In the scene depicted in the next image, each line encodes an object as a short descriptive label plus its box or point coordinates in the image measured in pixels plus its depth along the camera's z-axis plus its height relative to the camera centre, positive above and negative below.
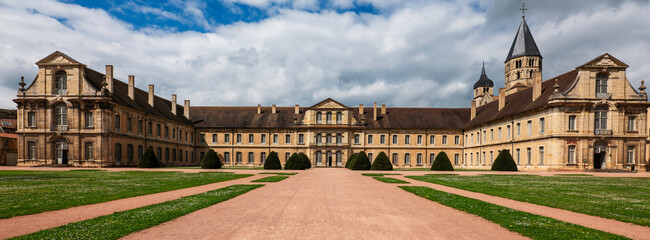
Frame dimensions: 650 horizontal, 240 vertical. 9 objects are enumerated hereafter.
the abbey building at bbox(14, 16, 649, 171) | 34.41 +0.06
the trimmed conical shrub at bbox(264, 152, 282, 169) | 35.00 -3.03
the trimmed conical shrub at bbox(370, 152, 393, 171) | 35.53 -3.09
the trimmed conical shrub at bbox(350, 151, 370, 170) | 36.91 -3.16
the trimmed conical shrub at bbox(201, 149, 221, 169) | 35.78 -3.06
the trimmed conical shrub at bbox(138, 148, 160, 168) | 34.69 -2.90
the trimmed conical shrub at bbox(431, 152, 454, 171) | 34.59 -3.02
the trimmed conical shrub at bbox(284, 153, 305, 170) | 37.18 -3.36
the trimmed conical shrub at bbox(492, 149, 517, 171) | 33.66 -2.80
